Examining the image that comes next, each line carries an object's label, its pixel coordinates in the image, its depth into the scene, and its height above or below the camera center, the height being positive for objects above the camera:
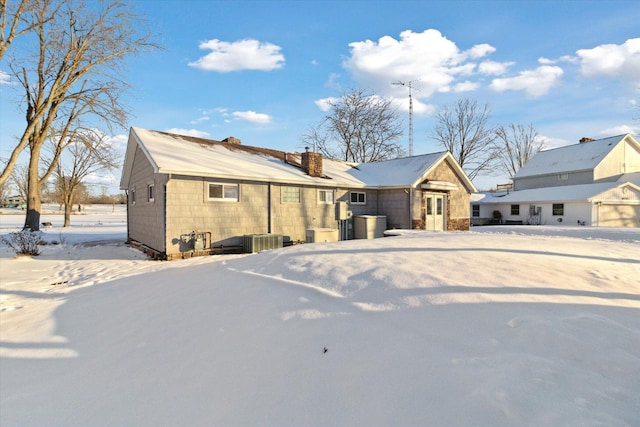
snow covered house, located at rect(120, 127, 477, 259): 10.87 +0.58
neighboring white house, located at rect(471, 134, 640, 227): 23.94 +1.28
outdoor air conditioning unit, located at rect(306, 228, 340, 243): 12.88 -1.03
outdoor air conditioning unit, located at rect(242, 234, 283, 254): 11.66 -1.18
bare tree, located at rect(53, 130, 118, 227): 28.67 +3.75
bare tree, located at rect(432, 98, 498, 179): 39.44 +7.77
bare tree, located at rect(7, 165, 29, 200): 51.36 +5.14
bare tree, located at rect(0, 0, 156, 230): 17.39 +7.31
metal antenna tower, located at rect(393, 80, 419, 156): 31.42 +8.32
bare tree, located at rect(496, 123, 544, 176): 46.88 +7.82
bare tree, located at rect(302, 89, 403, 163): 36.09 +8.65
